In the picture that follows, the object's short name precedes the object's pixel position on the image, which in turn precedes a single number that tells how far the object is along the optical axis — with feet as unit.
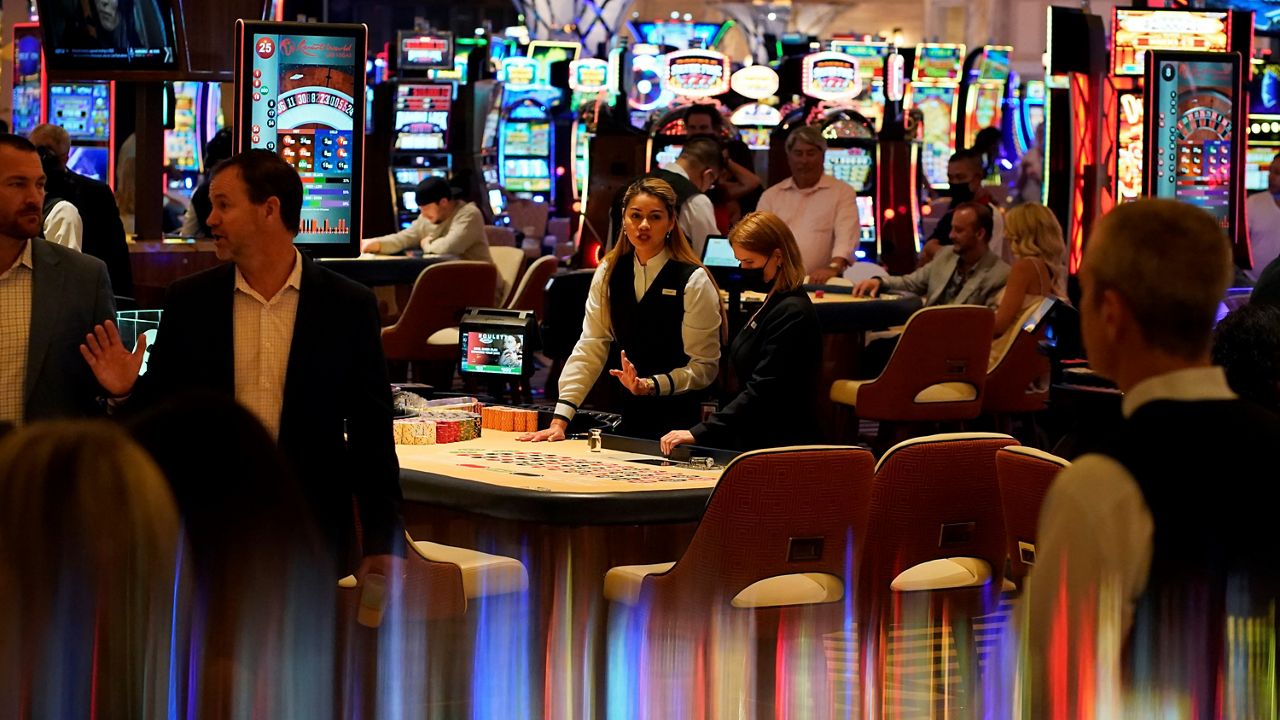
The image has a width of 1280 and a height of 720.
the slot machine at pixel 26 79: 48.57
